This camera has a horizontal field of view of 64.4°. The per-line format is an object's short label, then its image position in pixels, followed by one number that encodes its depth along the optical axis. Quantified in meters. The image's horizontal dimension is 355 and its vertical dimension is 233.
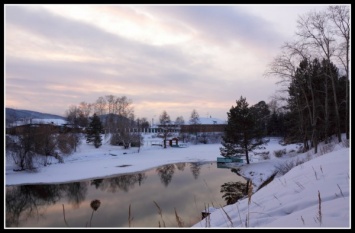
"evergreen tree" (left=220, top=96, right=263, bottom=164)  30.67
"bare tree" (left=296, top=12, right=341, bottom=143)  19.33
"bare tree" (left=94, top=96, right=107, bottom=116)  70.44
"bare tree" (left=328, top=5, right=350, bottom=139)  17.41
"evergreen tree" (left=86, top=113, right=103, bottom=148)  47.91
